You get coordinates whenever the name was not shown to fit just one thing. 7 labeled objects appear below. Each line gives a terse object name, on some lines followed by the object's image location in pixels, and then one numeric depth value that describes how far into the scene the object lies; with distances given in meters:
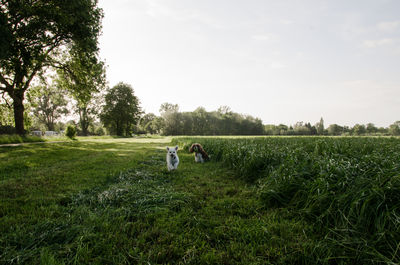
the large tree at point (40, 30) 9.28
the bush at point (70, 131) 23.56
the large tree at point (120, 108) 40.81
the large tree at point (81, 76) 13.17
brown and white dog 7.16
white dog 5.46
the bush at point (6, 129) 20.22
